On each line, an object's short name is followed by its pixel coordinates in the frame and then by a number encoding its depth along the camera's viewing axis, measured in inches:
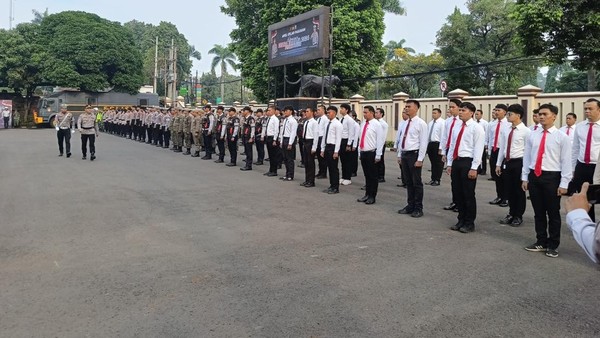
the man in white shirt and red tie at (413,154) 323.0
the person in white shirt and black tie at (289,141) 493.4
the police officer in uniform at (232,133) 600.0
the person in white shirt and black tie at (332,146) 417.6
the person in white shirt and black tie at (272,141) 530.3
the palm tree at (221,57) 2844.5
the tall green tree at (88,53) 1664.1
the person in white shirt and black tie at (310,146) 453.7
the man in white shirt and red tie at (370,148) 370.6
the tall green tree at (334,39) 1123.9
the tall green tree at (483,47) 1360.7
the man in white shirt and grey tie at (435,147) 483.5
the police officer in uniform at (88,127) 619.8
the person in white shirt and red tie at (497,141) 357.3
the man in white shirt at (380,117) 383.6
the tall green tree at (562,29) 556.1
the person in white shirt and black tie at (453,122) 308.2
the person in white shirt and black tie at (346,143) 467.5
